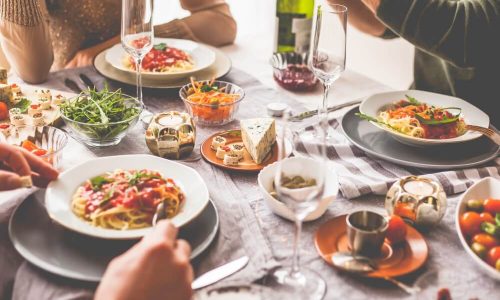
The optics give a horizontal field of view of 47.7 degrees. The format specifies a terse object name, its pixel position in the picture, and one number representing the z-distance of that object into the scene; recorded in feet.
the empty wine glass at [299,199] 3.24
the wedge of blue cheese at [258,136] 4.81
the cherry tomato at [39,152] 4.50
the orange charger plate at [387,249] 3.51
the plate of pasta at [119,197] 3.64
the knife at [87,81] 6.28
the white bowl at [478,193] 3.75
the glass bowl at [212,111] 5.47
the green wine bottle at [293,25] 6.68
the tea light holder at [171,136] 4.83
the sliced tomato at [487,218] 3.76
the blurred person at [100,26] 7.55
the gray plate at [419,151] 4.83
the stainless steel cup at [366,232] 3.50
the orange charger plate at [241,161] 4.72
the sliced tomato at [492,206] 3.86
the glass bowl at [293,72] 6.44
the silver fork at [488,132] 4.98
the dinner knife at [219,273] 3.38
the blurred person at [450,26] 5.52
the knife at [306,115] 5.58
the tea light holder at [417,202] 3.91
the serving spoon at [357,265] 3.41
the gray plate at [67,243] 3.42
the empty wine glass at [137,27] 5.24
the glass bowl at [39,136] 4.72
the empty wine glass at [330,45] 4.98
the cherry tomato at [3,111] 5.35
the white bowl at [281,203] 3.97
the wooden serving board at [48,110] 5.34
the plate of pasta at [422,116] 5.00
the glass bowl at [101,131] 4.86
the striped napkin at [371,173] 4.37
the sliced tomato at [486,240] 3.59
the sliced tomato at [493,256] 3.48
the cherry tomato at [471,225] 3.76
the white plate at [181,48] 6.23
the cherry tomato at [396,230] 3.68
